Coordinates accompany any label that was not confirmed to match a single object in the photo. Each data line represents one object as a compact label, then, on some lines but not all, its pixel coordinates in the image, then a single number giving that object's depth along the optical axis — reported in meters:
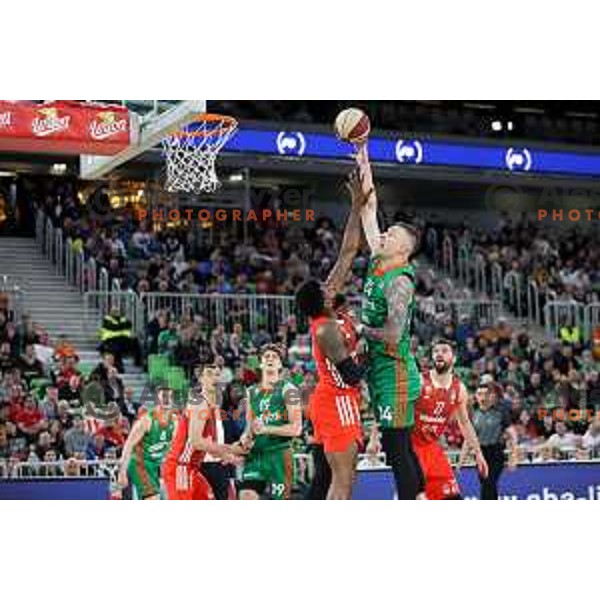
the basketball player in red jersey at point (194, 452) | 11.87
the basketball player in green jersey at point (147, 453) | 12.52
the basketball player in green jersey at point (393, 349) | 10.98
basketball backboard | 12.38
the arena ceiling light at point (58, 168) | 16.58
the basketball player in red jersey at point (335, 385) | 10.77
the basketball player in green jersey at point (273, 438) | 11.51
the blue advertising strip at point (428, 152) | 16.58
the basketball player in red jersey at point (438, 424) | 11.17
